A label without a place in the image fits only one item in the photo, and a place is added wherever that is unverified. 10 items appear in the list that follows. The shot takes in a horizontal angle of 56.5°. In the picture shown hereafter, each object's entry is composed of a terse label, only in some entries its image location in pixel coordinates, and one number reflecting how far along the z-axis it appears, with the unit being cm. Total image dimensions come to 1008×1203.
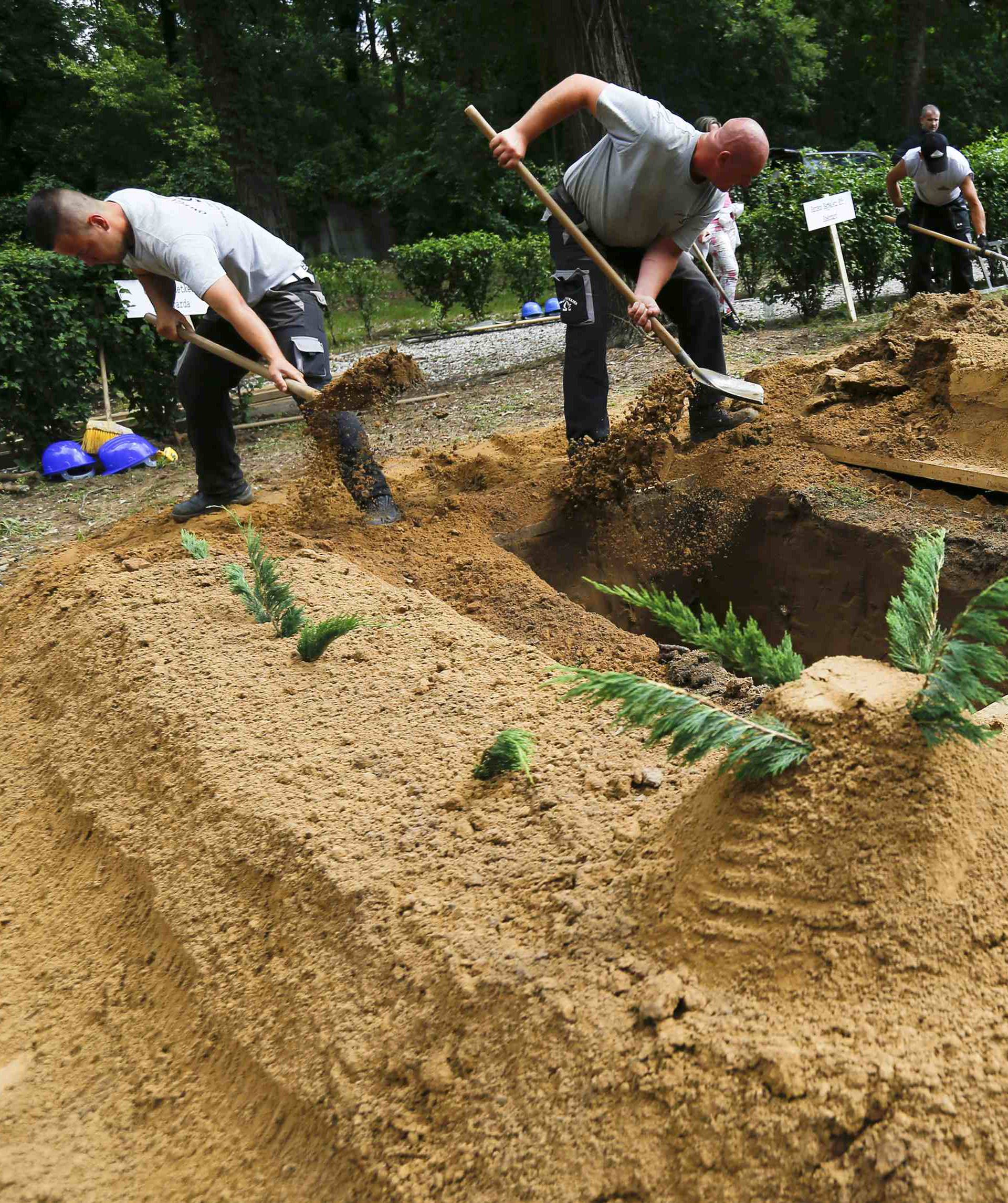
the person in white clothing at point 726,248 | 873
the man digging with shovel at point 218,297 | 383
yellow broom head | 723
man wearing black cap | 924
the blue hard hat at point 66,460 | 709
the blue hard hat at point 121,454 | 708
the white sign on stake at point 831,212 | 964
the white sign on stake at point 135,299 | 732
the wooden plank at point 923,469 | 387
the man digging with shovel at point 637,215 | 394
